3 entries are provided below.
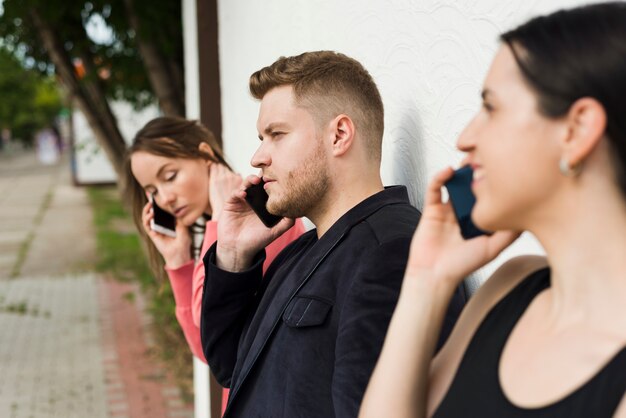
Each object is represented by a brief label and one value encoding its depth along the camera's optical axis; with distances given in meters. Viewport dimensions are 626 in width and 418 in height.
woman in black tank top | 0.93
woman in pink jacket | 2.95
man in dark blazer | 1.57
